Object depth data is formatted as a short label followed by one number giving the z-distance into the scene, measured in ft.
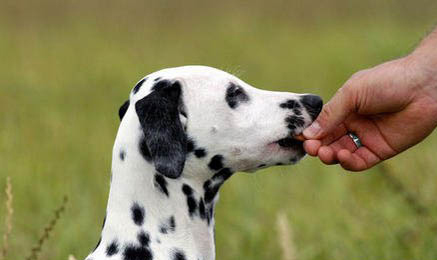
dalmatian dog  25.20
